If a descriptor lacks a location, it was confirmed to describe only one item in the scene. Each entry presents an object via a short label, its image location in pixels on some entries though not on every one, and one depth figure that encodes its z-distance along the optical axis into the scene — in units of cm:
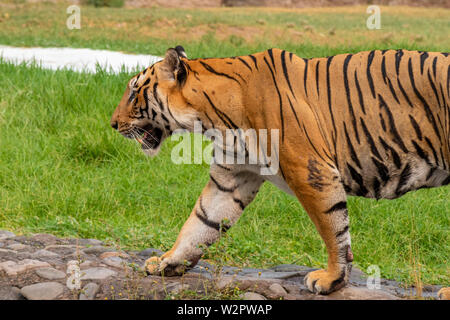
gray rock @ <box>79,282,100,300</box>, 692
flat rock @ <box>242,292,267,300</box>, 682
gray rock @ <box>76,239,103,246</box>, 921
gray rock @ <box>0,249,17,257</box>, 810
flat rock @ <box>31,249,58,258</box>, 818
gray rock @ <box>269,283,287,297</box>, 698
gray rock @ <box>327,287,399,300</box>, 689
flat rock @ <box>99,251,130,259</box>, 851
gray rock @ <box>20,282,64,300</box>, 692
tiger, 670
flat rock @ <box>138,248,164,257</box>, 889
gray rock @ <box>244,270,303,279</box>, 778
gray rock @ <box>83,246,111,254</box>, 866
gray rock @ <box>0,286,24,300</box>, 696
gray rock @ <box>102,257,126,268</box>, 791
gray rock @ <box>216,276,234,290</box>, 703
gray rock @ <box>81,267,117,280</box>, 733
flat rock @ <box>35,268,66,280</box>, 735
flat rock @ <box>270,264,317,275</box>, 848
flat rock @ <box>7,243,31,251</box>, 858
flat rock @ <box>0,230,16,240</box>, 926
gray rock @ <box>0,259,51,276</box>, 743
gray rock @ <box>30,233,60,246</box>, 909
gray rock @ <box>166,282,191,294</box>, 701
